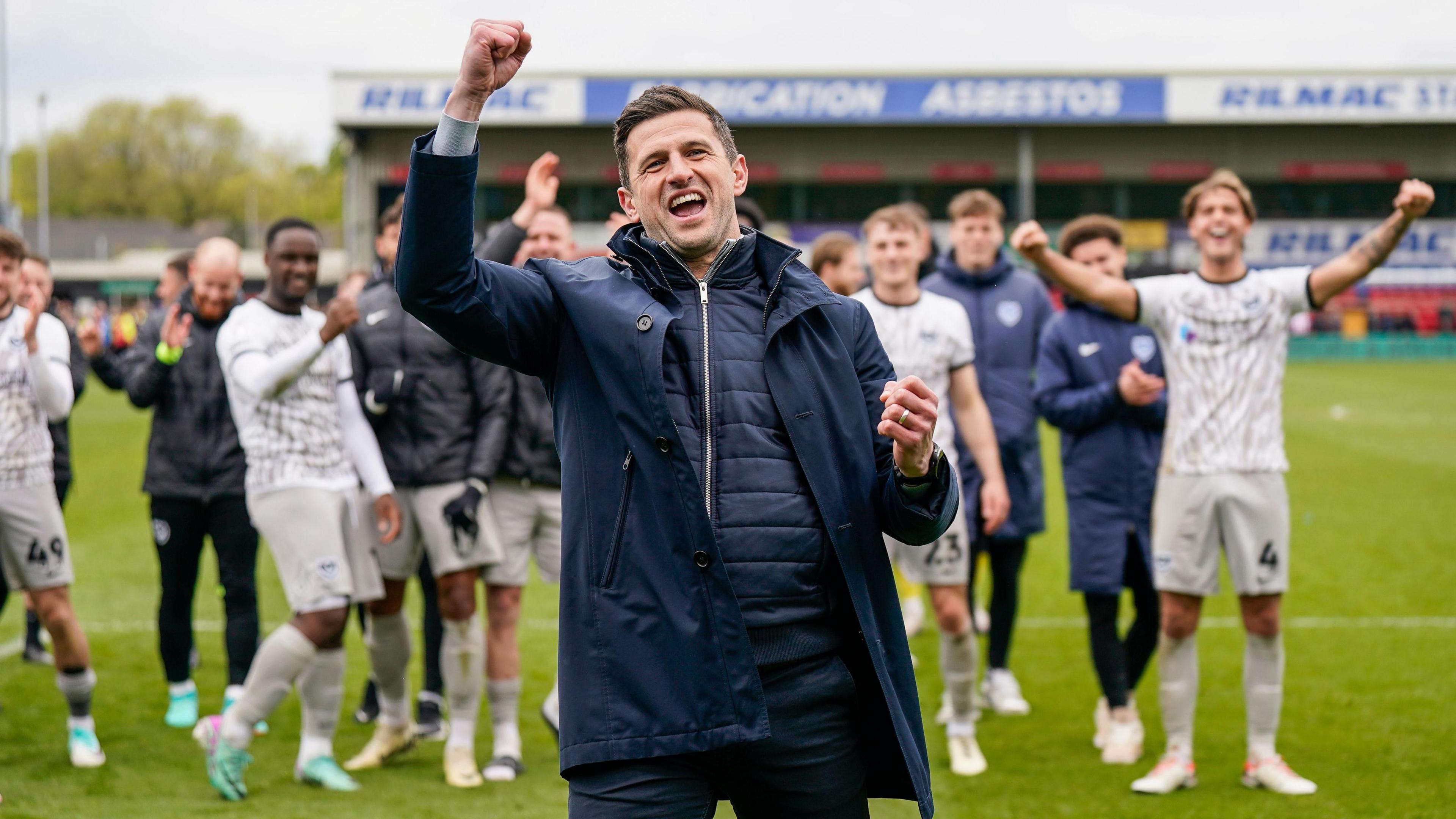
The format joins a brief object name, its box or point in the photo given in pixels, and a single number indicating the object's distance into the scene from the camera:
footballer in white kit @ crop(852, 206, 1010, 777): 5.89
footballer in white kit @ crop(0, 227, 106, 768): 5.81
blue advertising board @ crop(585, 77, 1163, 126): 43.34
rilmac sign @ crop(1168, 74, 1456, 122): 43.66
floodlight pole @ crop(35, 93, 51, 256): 51.53
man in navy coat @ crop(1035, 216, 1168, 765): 5.92
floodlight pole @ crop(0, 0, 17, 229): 31.73
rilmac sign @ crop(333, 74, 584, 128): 42.25
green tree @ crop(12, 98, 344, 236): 93.62
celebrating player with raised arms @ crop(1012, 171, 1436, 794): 5.21
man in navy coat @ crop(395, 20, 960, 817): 2.62
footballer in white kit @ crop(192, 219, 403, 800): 5.18
